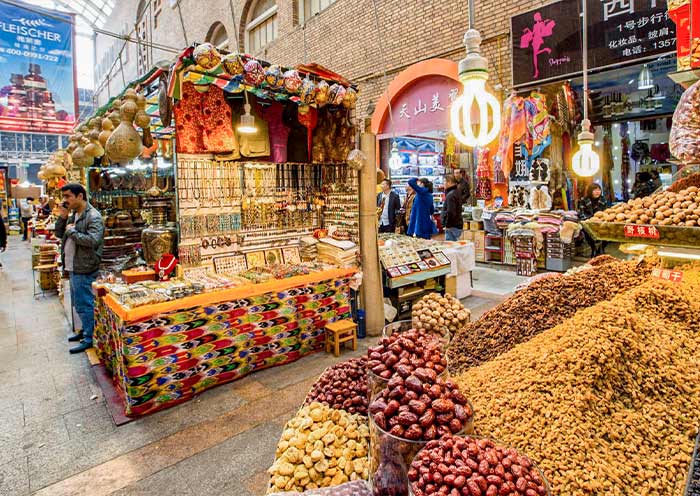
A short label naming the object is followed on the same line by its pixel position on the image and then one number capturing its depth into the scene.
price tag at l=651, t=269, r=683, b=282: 2.34
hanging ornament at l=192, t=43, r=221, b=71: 3.33
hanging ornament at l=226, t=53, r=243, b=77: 3.55
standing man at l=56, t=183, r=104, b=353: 4.24
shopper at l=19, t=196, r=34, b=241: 16.41
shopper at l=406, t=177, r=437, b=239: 7.03
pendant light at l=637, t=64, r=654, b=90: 6.54
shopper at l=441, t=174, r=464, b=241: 7.11
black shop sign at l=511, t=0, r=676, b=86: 5.51
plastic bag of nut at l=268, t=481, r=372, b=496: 1.28
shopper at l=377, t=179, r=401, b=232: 8.10
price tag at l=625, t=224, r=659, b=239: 2.00
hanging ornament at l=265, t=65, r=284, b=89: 3.84
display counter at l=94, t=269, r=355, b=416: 3.03
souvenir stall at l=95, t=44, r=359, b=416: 3.20
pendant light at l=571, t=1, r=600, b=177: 4.37
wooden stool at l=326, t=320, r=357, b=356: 4.13
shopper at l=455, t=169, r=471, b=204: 8.78
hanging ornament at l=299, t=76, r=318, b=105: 4.17
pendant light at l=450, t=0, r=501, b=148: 2.40
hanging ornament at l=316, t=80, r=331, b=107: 4.30
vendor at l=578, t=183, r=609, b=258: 7.98
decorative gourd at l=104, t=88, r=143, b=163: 3.78
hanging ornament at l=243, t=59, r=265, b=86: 3.69
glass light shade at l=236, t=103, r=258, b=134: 3.76
